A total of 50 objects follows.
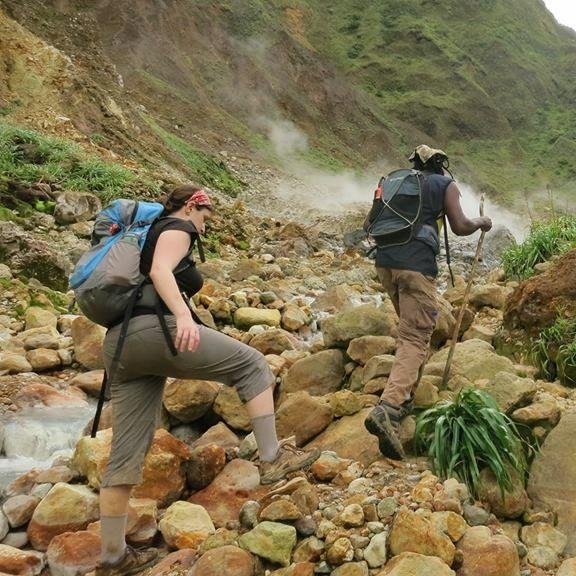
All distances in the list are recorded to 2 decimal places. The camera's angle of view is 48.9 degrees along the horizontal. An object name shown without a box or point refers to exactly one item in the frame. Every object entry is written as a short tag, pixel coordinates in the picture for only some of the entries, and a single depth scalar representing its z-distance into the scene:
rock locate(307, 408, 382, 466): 3.68
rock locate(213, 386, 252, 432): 4.36
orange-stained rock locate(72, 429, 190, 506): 3.56
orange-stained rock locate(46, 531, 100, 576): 3.12
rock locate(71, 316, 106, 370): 6.14
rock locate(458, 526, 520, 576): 2.70
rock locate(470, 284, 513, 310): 6.93
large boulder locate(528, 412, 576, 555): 3.21
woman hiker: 2.77
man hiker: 3.82
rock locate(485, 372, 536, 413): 3.74
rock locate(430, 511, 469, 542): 2.84
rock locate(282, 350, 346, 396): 4.86
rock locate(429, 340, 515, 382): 4.47
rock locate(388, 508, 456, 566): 2.70
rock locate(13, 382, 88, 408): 5.31
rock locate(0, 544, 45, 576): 3.09
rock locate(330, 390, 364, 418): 4.11
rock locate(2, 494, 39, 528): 3.48
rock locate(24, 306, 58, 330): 6.99
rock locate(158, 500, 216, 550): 3.13
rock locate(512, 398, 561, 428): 3.67
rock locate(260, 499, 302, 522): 2.95
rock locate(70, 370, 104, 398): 5.71
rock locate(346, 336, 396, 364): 4.82
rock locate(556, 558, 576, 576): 2.77
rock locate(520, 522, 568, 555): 3.07
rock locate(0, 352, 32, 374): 5.81
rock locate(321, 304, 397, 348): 5.19
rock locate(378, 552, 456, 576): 2.52
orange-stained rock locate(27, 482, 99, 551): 3.38
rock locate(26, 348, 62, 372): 6.03
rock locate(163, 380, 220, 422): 4.45
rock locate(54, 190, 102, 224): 10.50
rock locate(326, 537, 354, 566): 2.74
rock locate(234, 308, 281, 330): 7.16
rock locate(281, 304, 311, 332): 7.43
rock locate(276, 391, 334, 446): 4.06
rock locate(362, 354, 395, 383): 4.45
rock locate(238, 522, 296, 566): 2.81
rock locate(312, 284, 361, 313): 8.69
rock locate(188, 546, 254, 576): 2.73
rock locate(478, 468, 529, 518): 3.22
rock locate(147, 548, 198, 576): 2.93
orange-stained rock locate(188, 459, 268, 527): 3.41
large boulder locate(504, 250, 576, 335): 5.22
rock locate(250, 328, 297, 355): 5.91
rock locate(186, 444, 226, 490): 3.68
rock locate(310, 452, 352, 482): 3.43
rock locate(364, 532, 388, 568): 2.73
